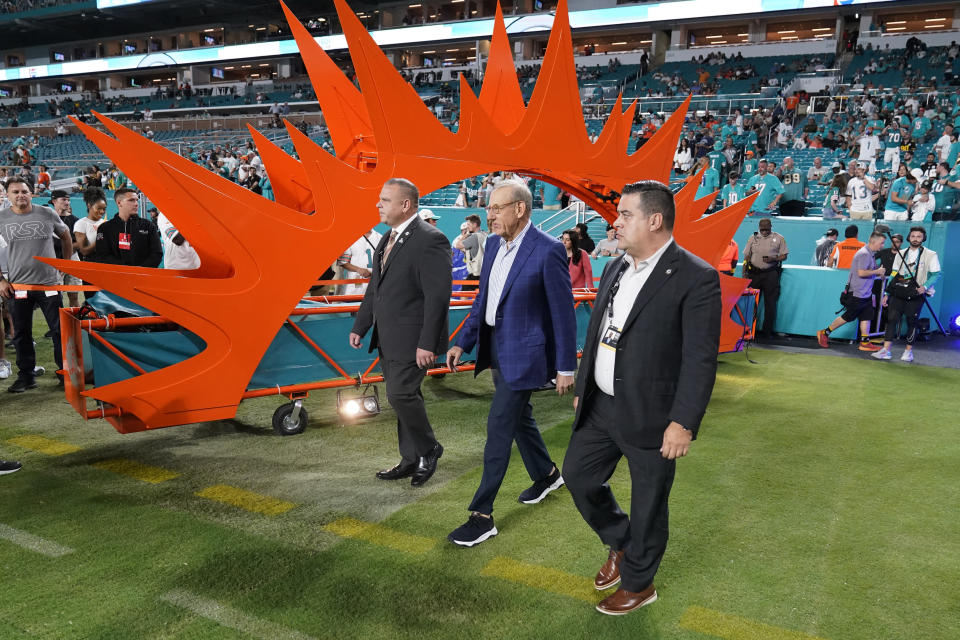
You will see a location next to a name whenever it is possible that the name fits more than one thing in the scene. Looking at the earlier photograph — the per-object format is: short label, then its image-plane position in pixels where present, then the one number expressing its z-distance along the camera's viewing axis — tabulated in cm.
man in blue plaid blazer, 329
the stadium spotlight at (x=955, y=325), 984
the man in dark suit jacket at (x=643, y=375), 239
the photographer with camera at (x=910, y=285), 830
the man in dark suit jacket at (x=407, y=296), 366
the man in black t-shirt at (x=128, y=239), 624
